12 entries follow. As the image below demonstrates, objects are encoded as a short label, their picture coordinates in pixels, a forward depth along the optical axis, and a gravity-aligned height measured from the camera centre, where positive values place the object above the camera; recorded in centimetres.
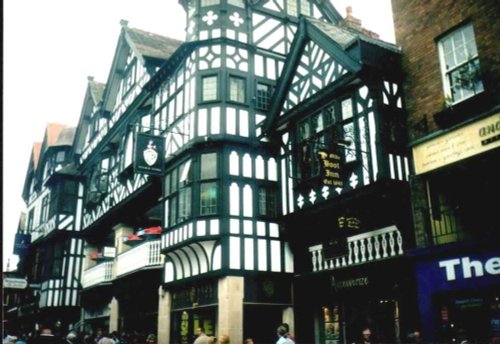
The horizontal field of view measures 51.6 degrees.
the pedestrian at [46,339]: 763 -11
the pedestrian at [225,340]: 973 -20
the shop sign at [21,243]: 3075 +513
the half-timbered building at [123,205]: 2009 +521
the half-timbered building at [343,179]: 1258 +365
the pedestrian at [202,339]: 1091 -20
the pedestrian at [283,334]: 974 -11
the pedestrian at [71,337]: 1062 -11
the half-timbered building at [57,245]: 2788 +482
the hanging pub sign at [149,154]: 1681 +556
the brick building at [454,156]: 1009 +334
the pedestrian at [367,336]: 935 -16
